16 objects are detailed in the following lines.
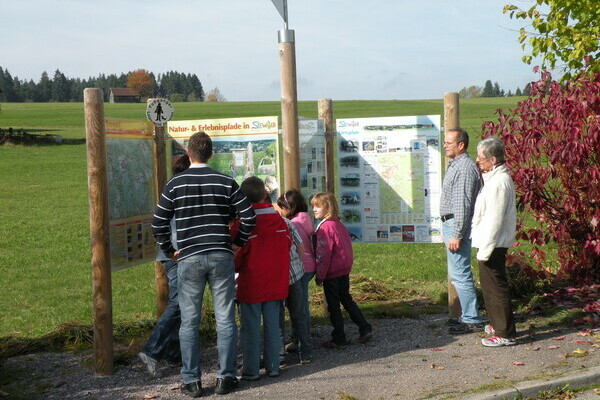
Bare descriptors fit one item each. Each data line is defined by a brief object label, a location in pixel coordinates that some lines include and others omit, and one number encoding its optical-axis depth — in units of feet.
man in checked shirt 25.41
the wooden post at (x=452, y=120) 27.76
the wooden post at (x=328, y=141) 29.50
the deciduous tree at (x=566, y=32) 33.63
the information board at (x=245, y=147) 27.58
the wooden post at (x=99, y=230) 22.11
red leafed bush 29.27
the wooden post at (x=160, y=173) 26.27
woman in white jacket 23.86
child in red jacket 21.74
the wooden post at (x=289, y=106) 26.32
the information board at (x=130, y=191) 23.43
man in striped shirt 20.35
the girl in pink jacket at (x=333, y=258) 24.67
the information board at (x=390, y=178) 28.55
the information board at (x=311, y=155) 27.94
